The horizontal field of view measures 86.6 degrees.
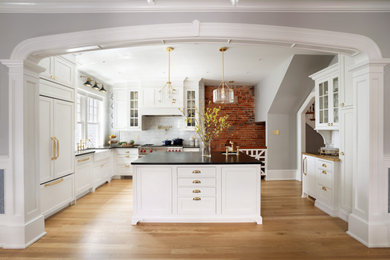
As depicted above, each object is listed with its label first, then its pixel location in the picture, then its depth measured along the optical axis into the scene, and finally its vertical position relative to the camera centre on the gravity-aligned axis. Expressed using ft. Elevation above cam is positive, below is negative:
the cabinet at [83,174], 12.93 -2.97
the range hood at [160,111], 18.78 +1.67
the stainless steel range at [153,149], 18.19 -1.73
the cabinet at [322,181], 10.61 -2.98
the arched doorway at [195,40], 7.54 +1.52
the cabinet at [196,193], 9.68 -2.99
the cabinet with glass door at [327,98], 11.50 +1.86
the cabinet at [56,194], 9.89 -3.38
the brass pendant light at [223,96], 11.19 +1.82
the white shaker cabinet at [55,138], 9.73 -0.42
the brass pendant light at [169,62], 11.94 +4.18
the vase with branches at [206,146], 10.94 -0.93
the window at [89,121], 16.48 +0.74
